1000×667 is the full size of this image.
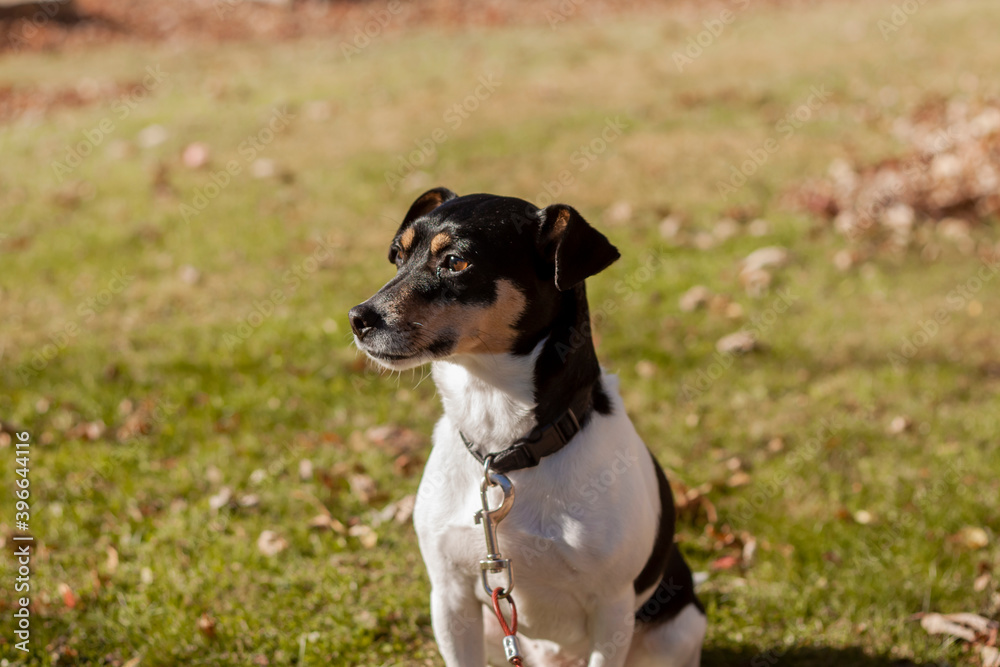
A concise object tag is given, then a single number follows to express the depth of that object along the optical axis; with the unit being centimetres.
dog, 248
